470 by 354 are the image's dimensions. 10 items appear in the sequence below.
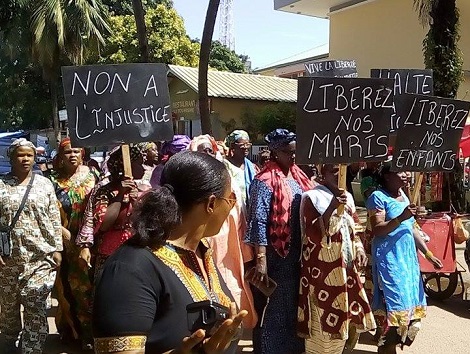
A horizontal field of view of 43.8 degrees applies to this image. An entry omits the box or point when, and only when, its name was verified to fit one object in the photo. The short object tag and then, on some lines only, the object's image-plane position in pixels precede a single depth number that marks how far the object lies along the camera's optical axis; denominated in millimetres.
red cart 5418
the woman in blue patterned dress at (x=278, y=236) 3674
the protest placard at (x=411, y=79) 5734
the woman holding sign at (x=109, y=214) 3846
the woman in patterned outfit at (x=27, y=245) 3959
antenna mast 57188
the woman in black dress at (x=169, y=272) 1483
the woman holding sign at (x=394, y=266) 3914
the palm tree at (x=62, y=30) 19469
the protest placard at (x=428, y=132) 4090
